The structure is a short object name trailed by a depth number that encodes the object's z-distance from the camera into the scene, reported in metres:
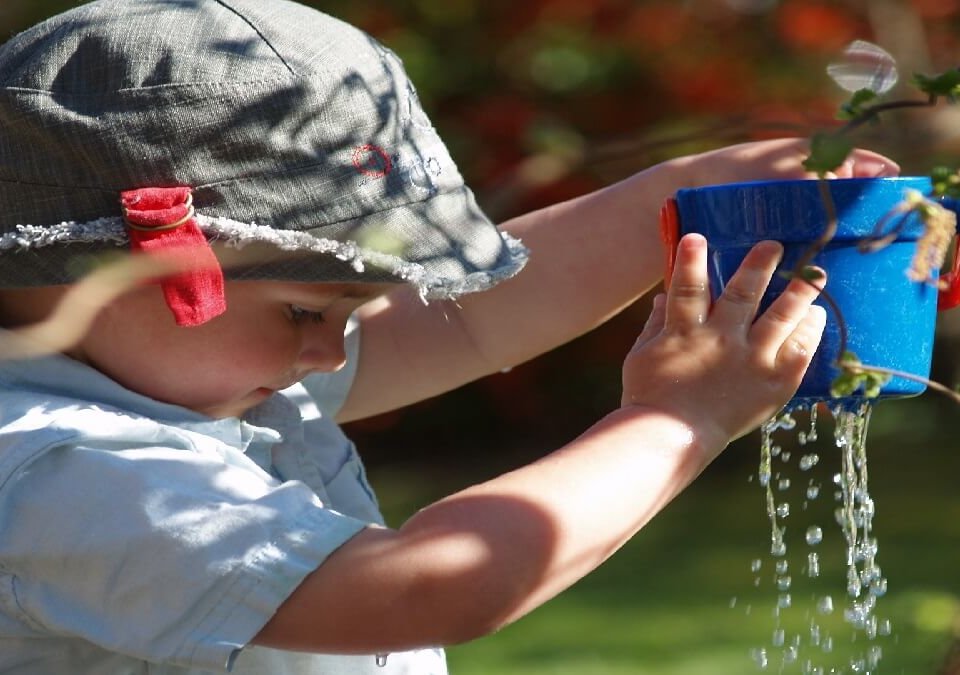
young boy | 3.20
